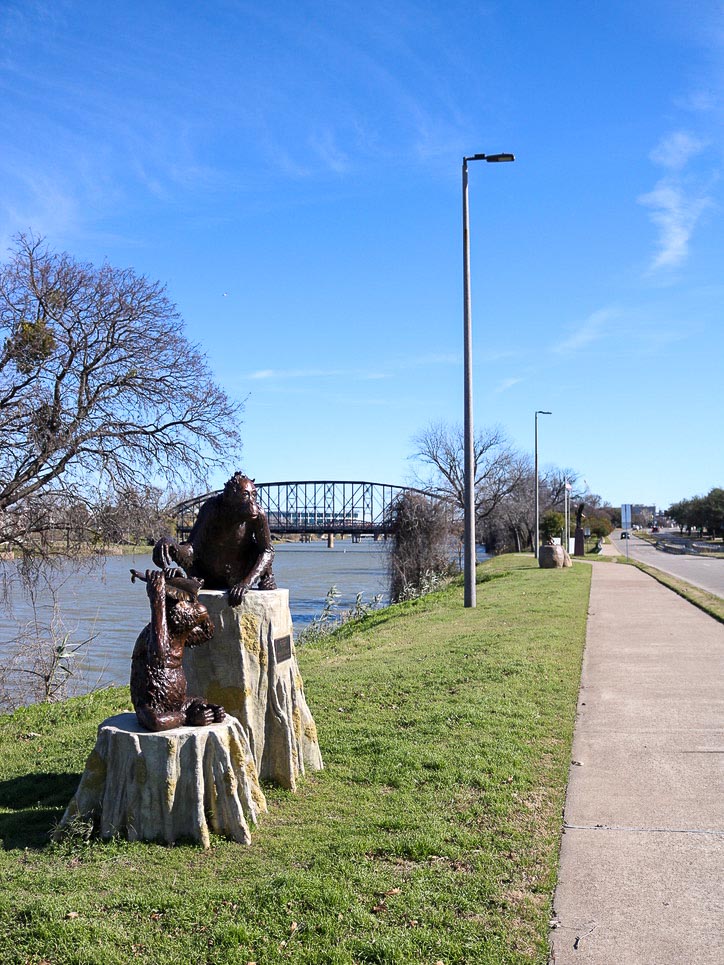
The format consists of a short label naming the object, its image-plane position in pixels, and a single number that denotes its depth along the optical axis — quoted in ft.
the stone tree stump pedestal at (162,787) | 14.93
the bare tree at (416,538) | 99.25
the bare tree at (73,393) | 43.68
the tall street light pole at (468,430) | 56.03
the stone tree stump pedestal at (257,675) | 18.10
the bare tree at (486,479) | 215.92
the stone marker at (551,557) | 95.61
